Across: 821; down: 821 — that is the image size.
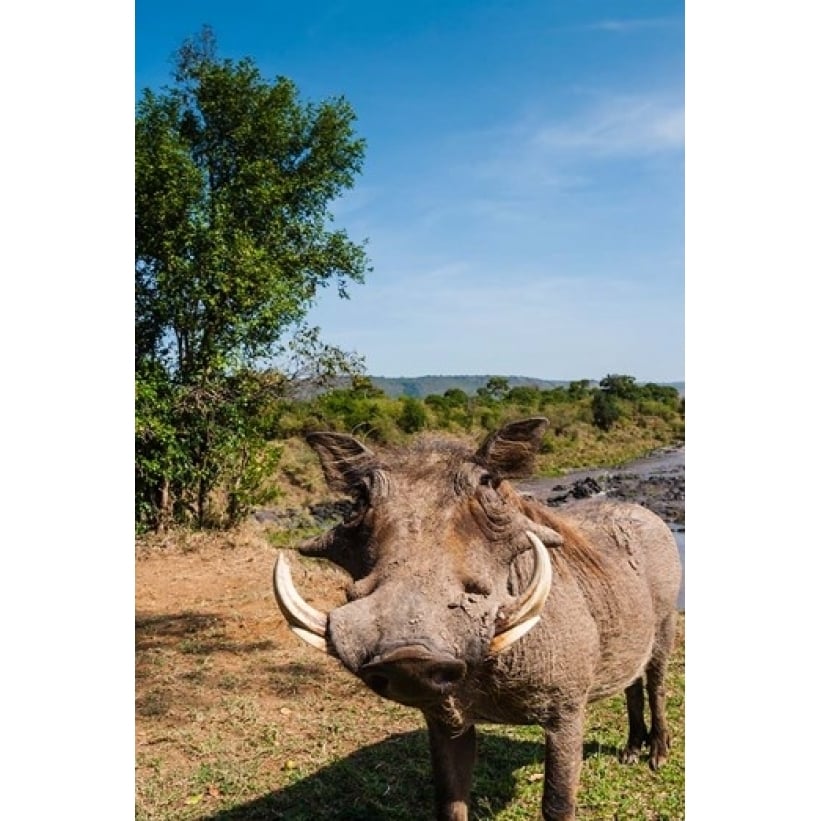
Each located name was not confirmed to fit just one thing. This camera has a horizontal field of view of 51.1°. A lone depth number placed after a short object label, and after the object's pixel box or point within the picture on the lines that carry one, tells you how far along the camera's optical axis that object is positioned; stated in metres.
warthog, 1.79
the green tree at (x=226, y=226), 6.34
